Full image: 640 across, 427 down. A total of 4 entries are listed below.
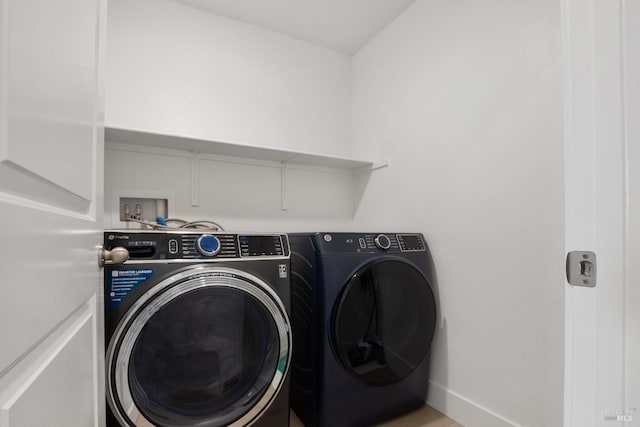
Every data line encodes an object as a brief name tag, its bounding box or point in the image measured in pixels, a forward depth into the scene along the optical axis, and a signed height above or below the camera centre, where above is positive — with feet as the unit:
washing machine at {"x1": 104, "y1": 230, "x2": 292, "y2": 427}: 3.36 -1.44
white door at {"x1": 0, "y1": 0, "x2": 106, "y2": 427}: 1.02 +0.01
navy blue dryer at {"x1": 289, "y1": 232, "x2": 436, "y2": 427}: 4.42 -1.78
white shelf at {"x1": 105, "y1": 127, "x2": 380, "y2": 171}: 5.39 +1.40
